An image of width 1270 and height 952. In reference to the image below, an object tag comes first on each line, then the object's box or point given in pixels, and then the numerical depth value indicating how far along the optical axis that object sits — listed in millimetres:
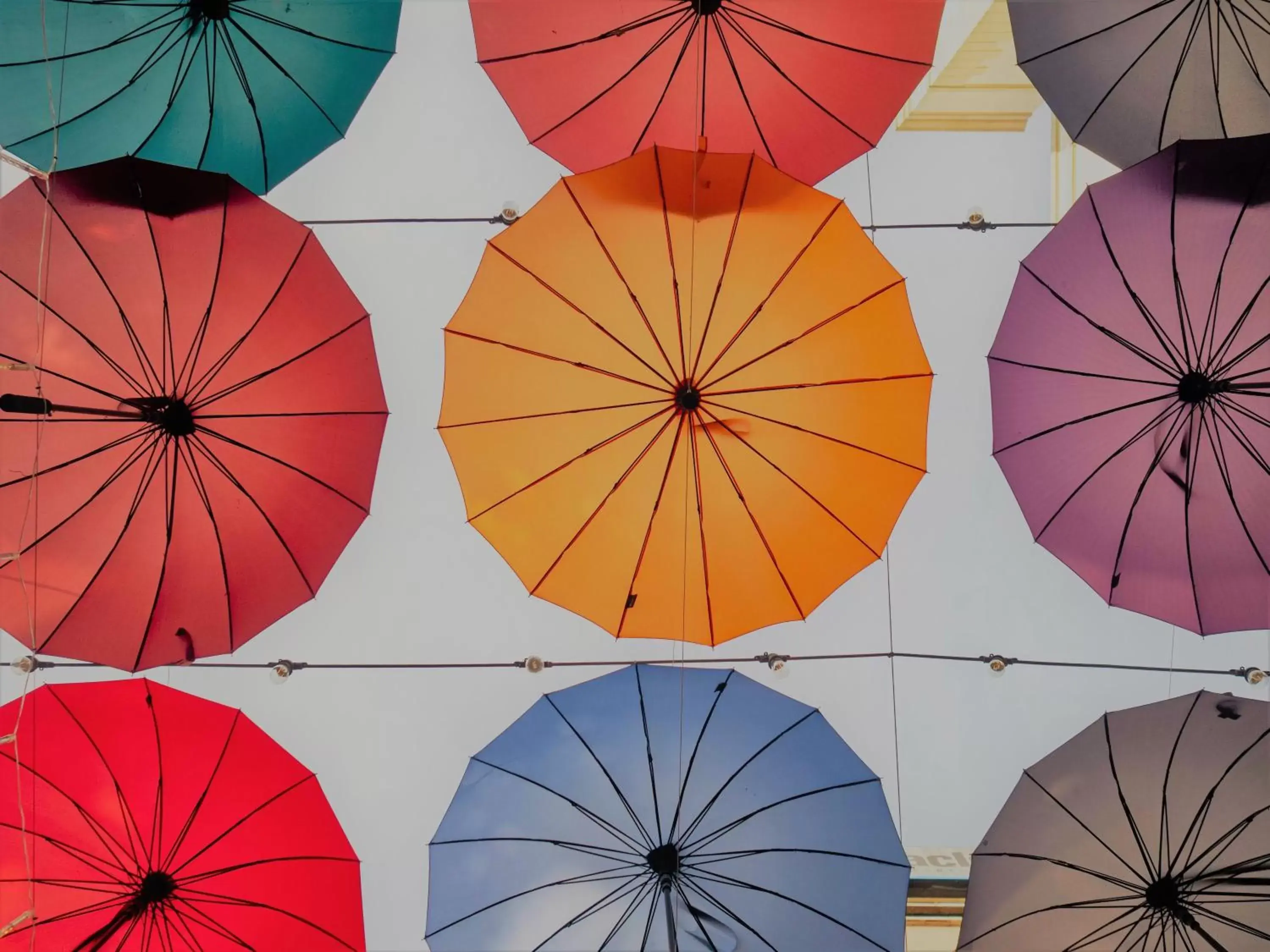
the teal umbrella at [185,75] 4168
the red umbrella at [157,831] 4094
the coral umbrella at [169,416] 3912
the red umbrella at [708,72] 4238
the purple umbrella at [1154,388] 4141
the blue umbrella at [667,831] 4160
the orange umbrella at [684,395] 3924
